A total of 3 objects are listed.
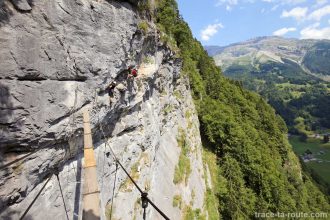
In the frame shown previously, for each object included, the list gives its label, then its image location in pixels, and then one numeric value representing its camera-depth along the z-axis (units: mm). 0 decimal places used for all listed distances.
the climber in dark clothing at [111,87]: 15844
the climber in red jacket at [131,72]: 18484
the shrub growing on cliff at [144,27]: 19288
